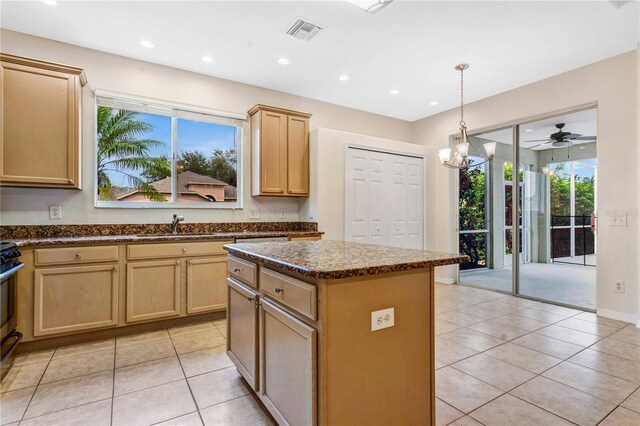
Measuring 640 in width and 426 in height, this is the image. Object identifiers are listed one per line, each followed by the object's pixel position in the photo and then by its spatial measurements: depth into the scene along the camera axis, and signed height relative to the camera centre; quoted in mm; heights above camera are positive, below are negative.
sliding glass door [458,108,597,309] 4090 +36
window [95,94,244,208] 3570 +694
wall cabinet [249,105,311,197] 4148 +818
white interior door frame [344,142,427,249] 4547 +543
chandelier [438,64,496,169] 3652 +729
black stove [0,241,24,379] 2247 -673
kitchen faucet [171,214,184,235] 3725 -111
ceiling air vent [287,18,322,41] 2960 +1733
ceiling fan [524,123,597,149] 4105 +977
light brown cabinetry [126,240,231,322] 3068 -655
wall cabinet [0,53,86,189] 2799 +811
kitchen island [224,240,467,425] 1322 -554
